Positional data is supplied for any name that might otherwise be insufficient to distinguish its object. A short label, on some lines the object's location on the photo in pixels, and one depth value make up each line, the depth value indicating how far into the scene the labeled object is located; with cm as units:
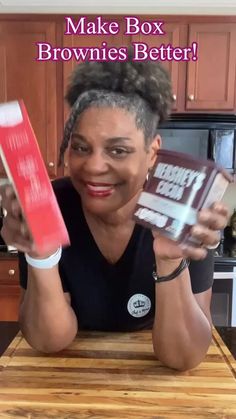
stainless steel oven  228
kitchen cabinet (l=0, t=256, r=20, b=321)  238
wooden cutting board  66
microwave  230
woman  80
